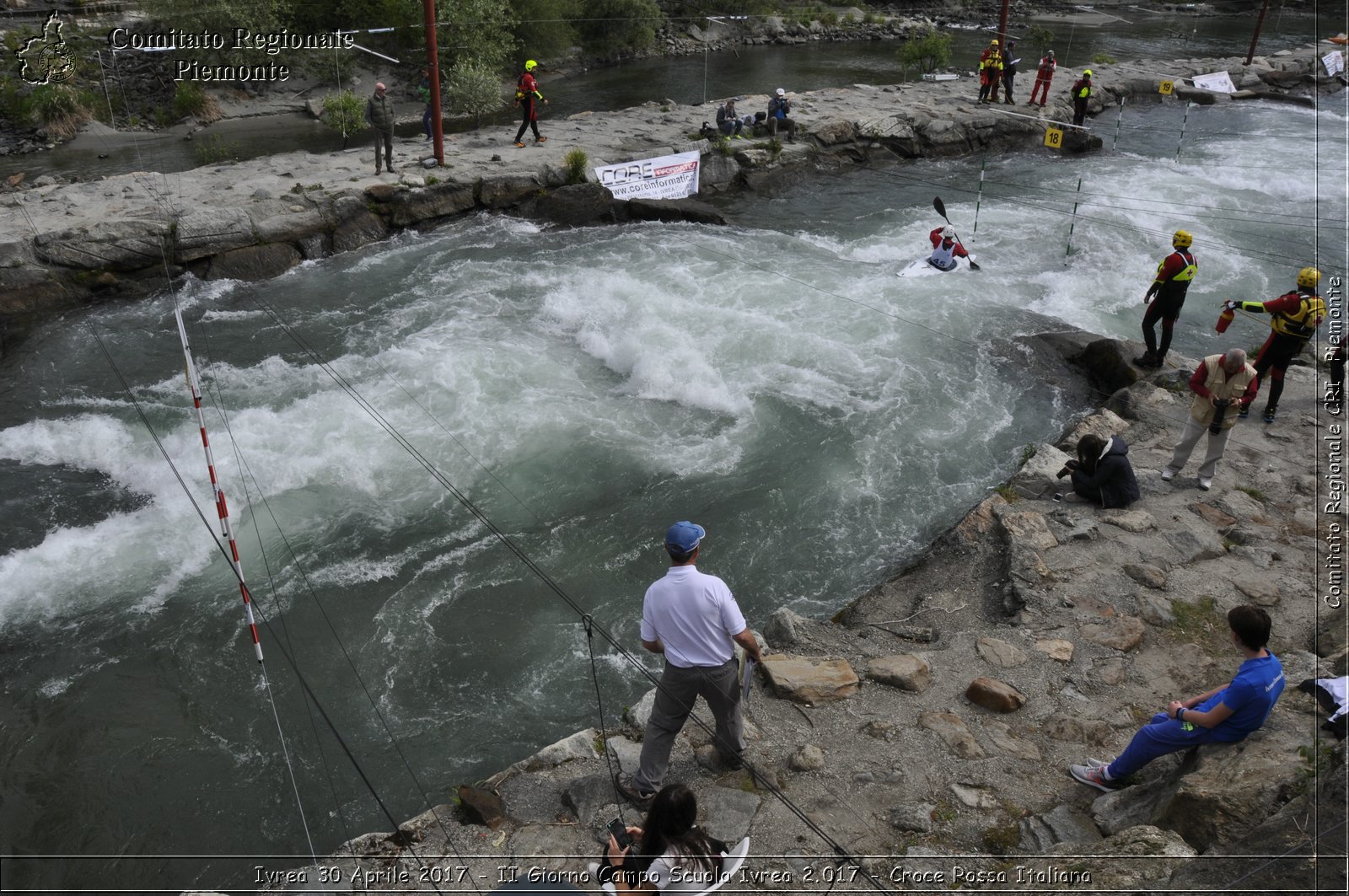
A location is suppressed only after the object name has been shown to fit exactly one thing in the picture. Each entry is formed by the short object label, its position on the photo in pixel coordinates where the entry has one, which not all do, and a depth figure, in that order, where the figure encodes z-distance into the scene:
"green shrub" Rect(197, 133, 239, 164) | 20.40
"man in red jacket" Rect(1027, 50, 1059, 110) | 25.55
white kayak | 15.67
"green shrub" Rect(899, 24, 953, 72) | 30.86
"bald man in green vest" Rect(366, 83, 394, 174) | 16.81
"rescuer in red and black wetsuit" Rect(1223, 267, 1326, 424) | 9.80
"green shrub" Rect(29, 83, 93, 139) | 22.53
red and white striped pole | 5.59
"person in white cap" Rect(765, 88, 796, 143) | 22.69
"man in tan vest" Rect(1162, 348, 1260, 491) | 8.48
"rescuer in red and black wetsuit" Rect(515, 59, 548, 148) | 19.50
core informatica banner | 18.45
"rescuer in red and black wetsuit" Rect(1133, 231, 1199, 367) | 11.49
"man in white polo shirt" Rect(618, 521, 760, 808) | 5.00
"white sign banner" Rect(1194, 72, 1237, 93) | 30.55
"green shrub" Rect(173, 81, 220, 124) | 24.81
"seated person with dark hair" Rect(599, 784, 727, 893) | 3.82
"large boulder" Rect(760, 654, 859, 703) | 6.50
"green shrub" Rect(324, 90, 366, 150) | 22.34
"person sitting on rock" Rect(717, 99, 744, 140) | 21.88
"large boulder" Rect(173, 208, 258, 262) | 15.04
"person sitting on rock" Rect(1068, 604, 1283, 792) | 5.02
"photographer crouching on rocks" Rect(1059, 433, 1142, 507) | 8.64
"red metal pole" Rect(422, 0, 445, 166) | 16.94
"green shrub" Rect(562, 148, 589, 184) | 18.64
